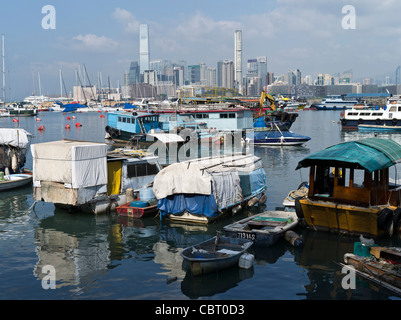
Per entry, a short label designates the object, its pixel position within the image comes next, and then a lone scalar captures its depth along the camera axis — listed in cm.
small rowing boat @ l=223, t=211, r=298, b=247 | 1670
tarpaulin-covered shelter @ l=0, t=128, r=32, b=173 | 2997
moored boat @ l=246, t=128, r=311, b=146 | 5050
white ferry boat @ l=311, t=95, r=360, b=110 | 16410
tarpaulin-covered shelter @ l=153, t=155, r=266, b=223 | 1920
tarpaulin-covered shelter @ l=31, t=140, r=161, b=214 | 2017
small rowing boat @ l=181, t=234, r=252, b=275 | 1386
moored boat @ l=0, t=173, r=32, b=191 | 2689
